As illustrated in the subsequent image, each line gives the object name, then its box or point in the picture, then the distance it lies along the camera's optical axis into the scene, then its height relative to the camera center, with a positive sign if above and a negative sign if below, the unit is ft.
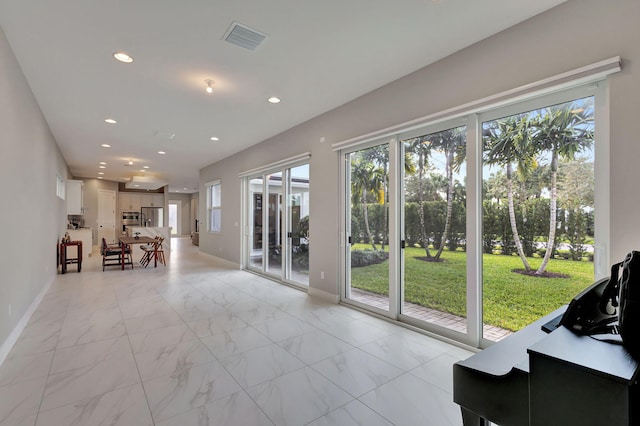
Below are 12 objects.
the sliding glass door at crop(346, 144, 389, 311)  12.57 -0.51
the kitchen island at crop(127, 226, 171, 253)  29.46 -1.64
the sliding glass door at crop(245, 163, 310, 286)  17.80 -0.54
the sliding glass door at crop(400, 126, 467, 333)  10.02 -0.50
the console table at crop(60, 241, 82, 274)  21.68 -2.92
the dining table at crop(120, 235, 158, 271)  23.39 -2.01
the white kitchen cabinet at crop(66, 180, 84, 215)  29.35 +1.97
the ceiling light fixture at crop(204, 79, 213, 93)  11.80 +5.33
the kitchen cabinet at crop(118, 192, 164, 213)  45.94 +2.49
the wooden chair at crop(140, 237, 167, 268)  24.95 -3.25
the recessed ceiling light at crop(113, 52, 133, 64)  9.83 +5.35
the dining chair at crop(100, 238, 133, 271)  23.89 -2.97
